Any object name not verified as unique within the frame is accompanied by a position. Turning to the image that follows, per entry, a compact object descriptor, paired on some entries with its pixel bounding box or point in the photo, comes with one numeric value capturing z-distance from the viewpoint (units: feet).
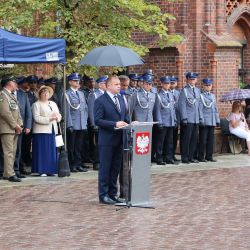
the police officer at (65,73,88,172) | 59.00
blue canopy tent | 51.16
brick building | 73.51
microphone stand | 43.93
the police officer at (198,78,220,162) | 66.54
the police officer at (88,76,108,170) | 60.23
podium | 43.86
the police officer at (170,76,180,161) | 66.01
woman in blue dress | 57.06
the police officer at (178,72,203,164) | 65.41
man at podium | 44.57
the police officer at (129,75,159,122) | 62.39
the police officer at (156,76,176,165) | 64.23
